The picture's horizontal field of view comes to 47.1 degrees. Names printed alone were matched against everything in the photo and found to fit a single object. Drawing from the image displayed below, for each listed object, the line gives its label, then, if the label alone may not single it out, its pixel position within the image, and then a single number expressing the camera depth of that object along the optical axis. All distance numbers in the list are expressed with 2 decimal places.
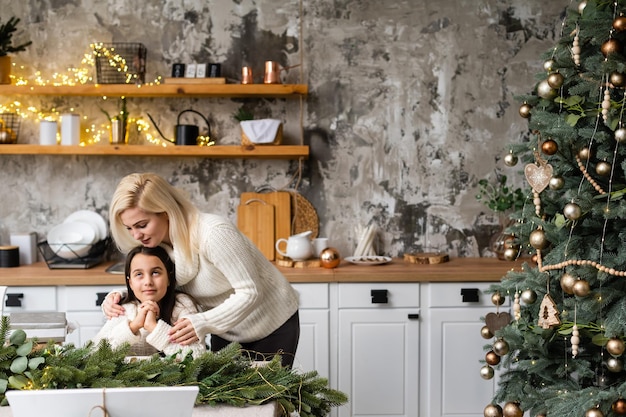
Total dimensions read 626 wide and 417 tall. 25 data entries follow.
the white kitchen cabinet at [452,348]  3.72
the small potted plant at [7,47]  3.98
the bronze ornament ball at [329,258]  3.85
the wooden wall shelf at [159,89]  3.94
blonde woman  2.37
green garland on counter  1.78
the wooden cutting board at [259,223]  4.14
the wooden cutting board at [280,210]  4.17
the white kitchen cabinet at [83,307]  3.65
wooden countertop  3.62
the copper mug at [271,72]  4.00
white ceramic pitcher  3.89
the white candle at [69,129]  4.00
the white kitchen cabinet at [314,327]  3.71
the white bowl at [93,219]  4.13
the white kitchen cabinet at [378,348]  3.72
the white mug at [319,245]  4.06
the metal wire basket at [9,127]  4.05
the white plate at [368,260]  3.95
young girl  2.29
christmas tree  2.33
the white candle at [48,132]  4.01
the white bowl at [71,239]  3.83
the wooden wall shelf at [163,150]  3.93
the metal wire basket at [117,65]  4.01
